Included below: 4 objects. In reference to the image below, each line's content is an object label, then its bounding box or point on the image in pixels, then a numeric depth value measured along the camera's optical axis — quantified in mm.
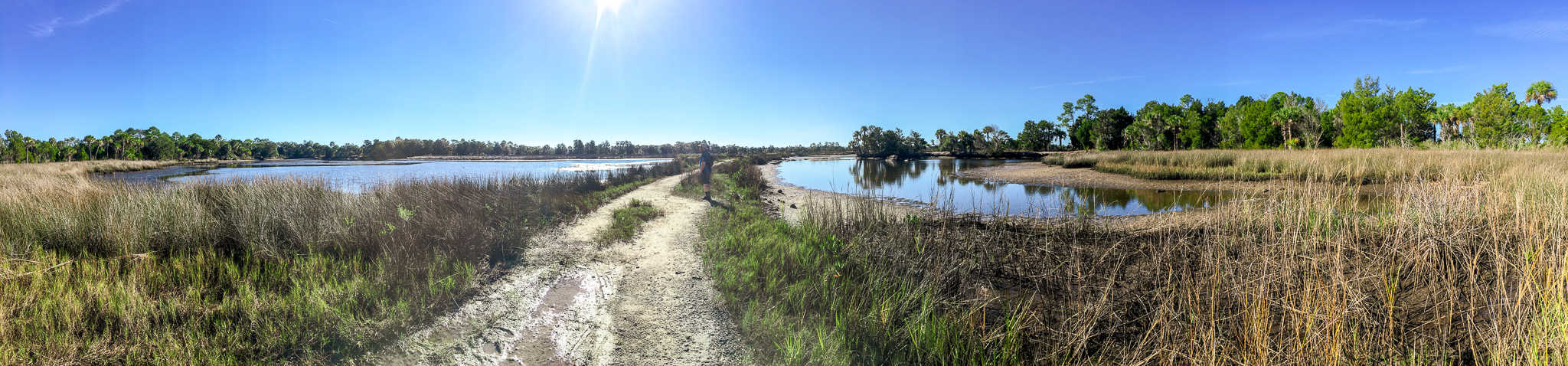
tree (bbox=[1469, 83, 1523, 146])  41875
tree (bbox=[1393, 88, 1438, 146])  46438
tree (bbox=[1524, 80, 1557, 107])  49531
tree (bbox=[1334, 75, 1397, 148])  44281
